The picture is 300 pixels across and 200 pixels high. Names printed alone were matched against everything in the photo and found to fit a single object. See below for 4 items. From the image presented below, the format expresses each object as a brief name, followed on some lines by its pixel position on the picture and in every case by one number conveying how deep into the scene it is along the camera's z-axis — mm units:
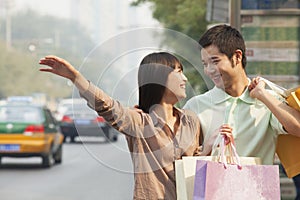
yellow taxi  21422
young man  4191
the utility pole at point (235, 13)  10664
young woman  3973
